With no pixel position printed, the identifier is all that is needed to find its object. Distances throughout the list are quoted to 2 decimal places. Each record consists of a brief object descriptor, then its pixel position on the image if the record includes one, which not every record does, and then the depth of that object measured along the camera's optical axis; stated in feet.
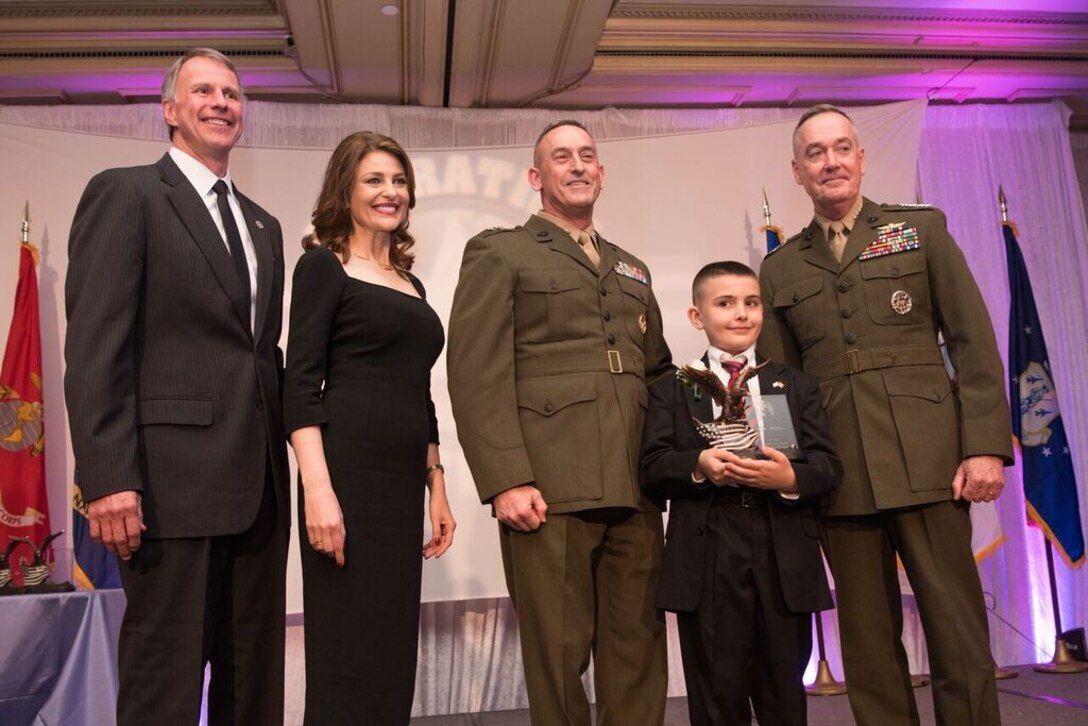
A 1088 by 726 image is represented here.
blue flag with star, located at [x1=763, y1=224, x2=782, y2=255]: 15.60
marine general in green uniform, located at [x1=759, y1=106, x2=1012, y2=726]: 7.34
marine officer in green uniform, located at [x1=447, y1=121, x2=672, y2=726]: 7.09
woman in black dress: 5.97
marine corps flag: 14.15
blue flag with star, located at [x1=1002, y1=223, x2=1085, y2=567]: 15.81
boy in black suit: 6.80
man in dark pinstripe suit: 5.31
